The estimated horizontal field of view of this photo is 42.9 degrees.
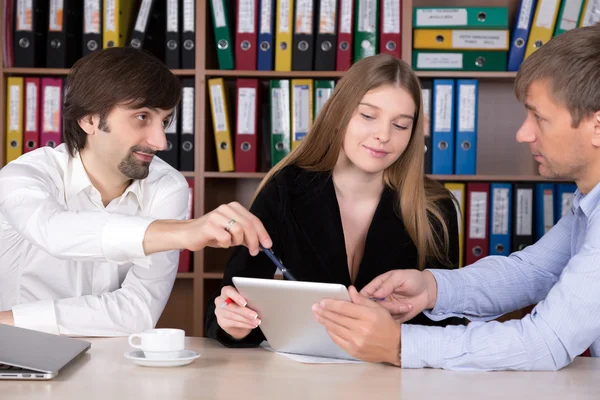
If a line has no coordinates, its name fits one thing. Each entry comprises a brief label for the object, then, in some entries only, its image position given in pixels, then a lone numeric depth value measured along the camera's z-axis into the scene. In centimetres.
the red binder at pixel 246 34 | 301
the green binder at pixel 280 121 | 301
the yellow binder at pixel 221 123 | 302
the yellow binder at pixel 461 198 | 302
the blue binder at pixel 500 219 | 301
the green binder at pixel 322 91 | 301
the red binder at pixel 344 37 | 299
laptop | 113
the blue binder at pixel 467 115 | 298
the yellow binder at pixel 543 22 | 296
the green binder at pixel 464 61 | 301
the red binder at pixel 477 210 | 302
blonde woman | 189
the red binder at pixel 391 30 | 299
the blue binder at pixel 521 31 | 298
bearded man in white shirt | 156
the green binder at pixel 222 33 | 302
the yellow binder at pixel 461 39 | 300
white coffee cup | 124
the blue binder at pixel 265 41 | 302
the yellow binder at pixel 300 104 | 301
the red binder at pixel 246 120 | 302
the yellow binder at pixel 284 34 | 300
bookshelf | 301
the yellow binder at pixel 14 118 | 304
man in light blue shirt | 124
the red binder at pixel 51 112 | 303
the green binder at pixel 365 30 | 299
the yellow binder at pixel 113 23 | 299
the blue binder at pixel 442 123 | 299
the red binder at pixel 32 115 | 304
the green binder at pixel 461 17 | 297
